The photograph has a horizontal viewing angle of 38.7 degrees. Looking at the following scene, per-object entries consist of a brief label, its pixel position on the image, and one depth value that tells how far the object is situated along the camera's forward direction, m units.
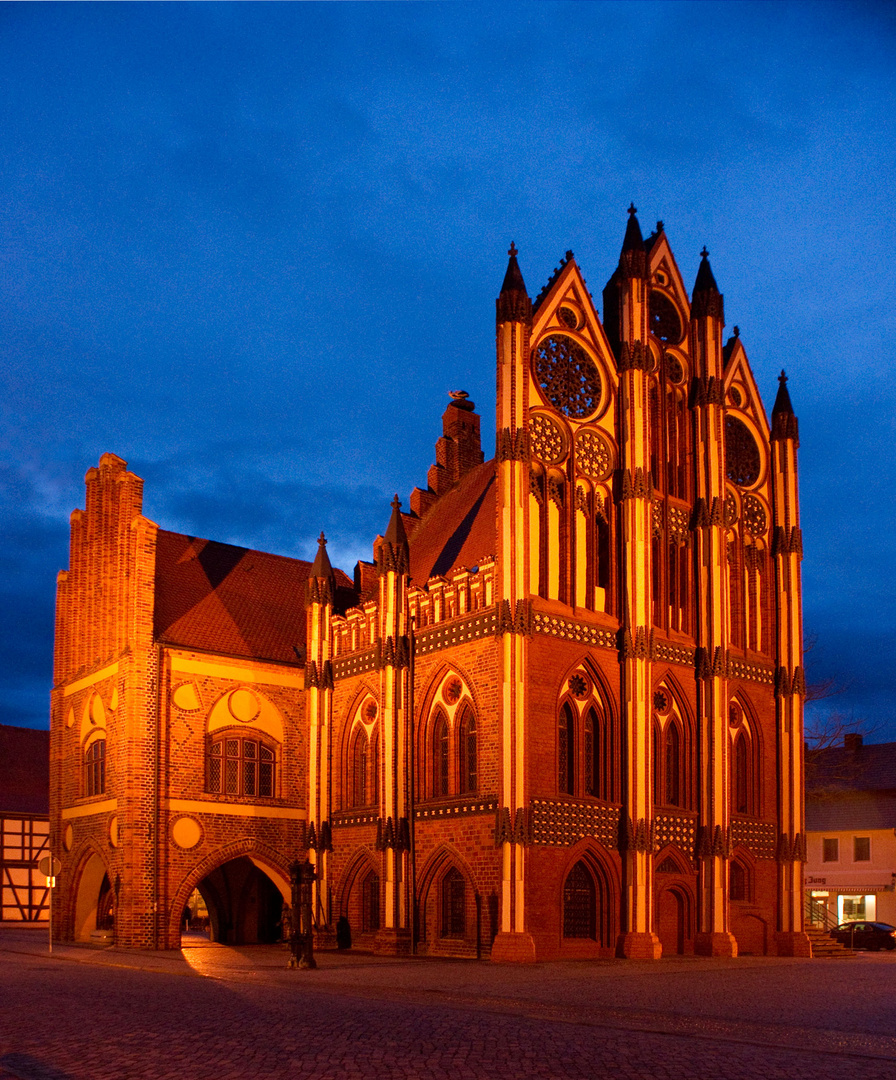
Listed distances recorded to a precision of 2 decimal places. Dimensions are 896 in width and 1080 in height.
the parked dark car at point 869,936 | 43.94
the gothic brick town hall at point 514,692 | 30.62
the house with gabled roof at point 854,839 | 55.25
